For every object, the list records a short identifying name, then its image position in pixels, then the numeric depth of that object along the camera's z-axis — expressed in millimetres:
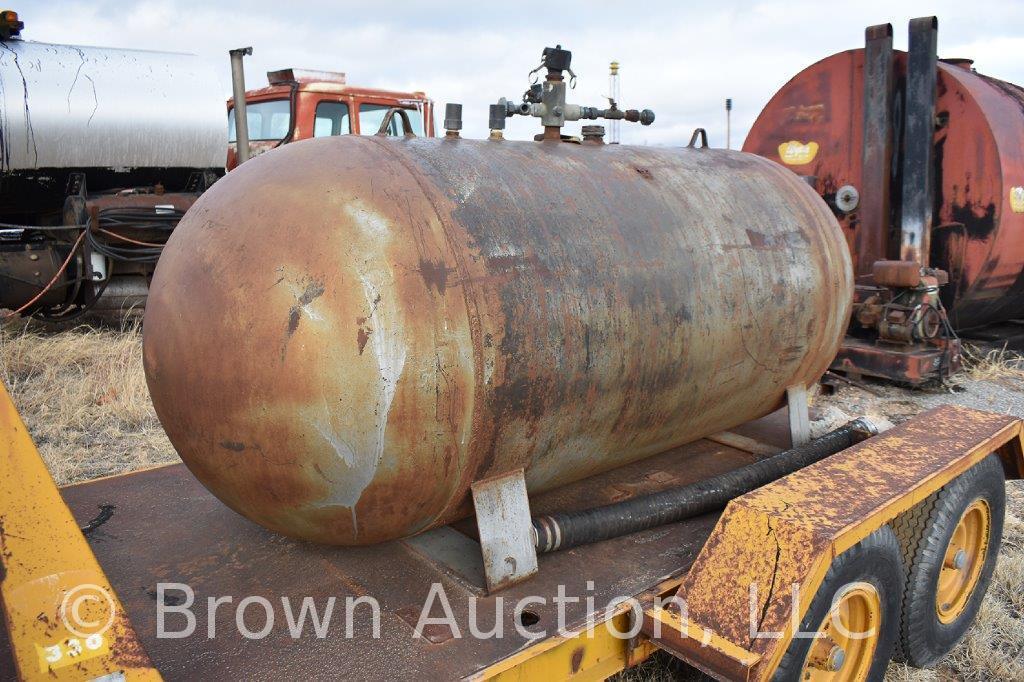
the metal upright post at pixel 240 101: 5480
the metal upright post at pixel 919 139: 5141
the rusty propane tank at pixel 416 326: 1782
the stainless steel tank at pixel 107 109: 5938
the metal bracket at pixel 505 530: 2066
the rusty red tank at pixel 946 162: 5203
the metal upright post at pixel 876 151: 5289
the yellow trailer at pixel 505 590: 1566
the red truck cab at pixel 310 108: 7027
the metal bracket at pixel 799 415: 3135
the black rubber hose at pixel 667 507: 2266
